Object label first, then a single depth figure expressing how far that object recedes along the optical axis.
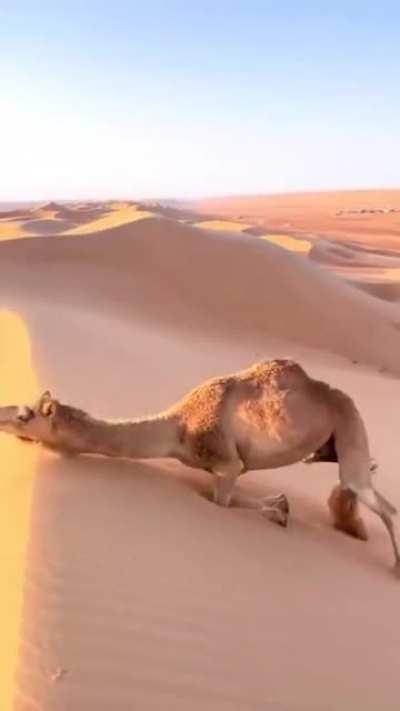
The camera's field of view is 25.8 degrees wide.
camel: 5.09
